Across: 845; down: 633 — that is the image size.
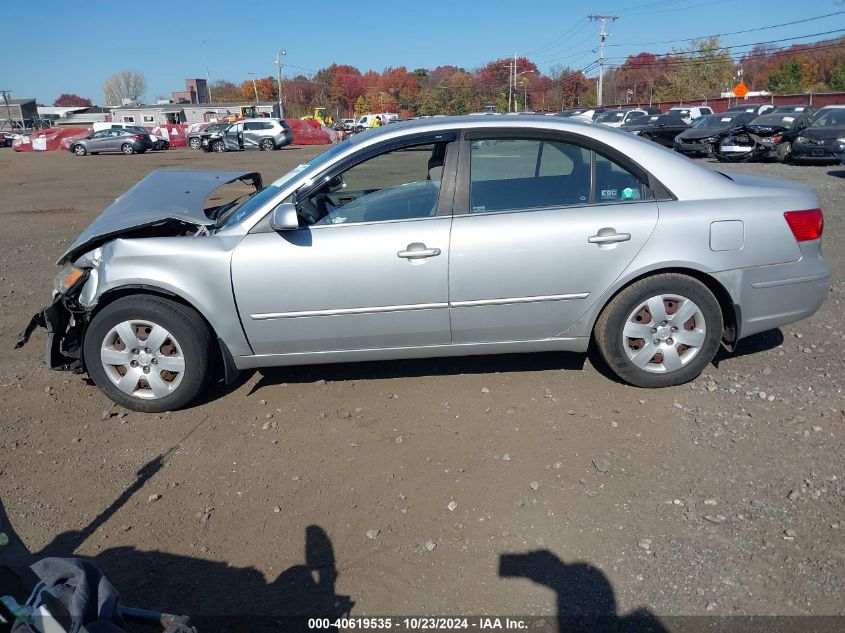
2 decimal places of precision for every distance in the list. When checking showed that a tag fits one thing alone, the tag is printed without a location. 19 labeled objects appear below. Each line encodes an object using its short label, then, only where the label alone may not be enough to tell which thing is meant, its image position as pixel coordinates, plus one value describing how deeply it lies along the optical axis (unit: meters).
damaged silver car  3.91
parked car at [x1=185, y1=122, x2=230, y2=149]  40.81
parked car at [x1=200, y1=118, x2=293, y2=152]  38.09
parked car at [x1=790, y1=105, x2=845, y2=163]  17.95
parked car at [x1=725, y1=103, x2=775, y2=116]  27.58
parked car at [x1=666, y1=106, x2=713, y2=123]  32.84
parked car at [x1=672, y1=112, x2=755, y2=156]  21.69
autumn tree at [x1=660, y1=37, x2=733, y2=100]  74.12
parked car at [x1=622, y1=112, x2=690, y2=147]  26.75
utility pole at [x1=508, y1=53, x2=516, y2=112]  88.27
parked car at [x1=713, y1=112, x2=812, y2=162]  19.42
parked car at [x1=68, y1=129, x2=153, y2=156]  37.50
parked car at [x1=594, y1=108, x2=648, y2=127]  30.95
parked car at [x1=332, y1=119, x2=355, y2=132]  58.61
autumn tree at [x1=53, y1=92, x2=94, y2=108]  143.75
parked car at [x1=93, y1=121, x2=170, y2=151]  38.73
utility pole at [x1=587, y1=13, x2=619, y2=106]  70.03
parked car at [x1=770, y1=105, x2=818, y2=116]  21.64
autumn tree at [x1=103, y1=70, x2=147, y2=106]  139.12
